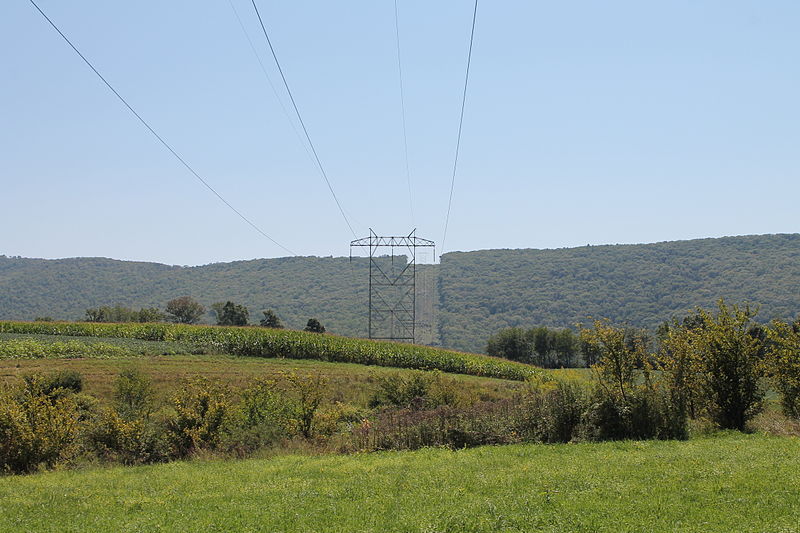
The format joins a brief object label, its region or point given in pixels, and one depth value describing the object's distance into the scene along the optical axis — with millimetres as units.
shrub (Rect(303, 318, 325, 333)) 66938
